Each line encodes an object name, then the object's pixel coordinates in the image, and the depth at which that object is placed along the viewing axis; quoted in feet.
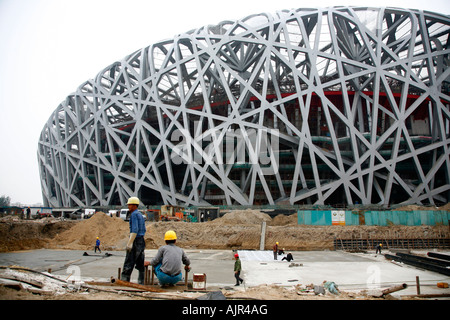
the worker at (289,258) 46.55
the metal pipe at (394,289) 20.38
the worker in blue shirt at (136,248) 19.60
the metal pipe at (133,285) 17.31
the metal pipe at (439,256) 40.47
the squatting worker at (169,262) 18.39
